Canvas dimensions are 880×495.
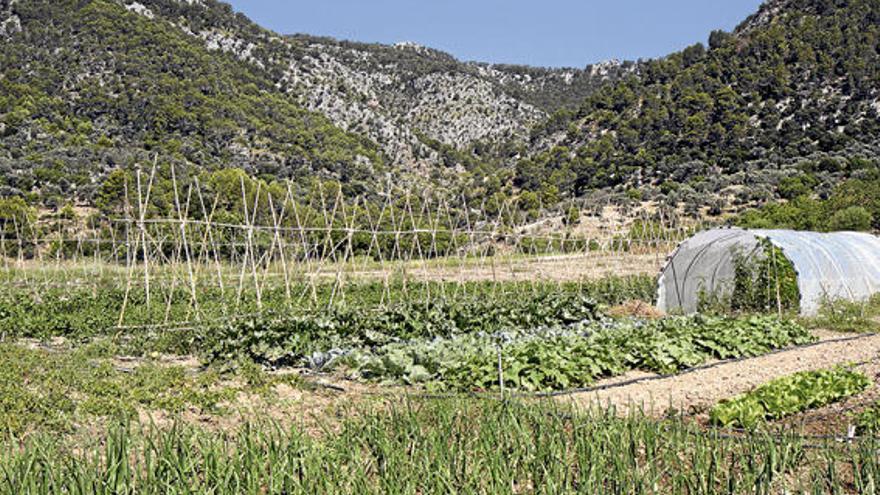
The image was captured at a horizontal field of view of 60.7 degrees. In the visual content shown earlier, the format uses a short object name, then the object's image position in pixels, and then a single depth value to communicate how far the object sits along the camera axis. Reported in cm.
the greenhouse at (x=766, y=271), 1275
